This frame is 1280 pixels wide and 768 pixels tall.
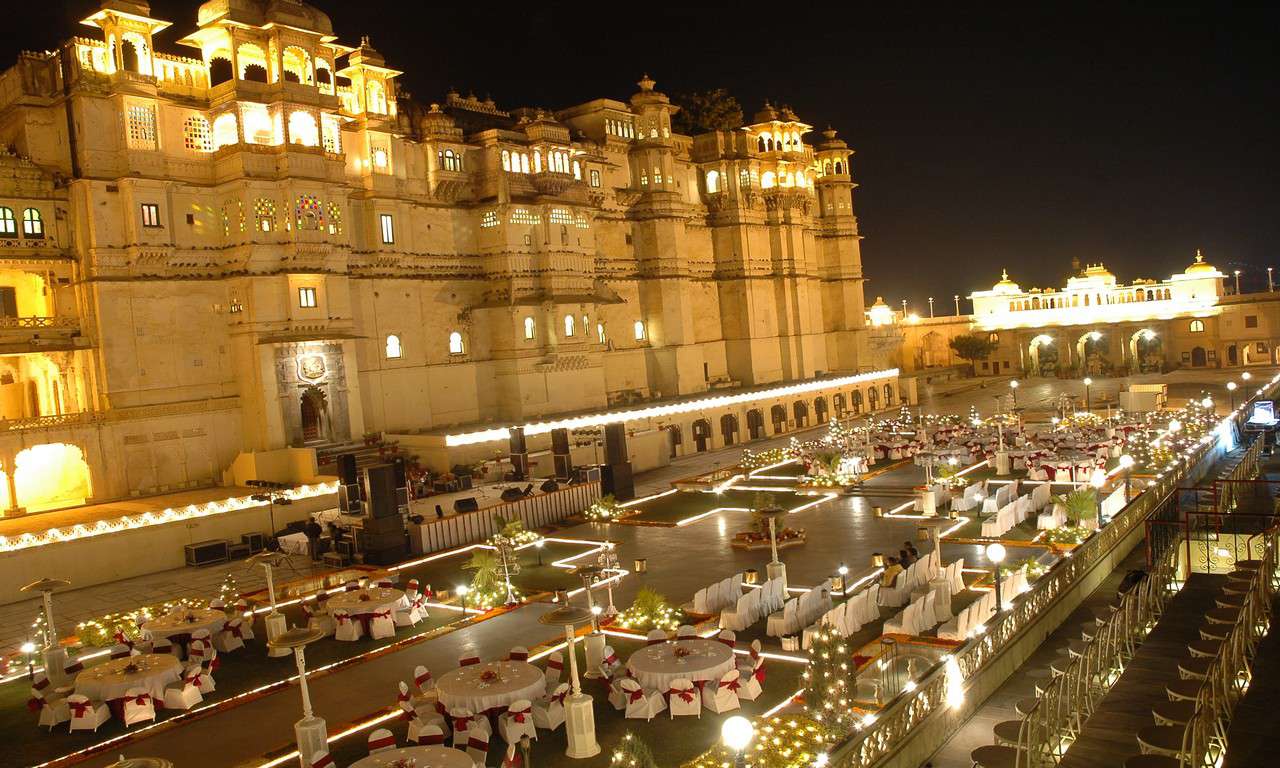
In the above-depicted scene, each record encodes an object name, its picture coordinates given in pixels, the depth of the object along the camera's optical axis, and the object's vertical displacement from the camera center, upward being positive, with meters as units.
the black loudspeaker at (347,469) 27.98 -2.40
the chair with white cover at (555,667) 14.86 -4.79
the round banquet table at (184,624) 18.03 -4.31
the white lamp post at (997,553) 15.55 -3.67
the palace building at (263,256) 31.25 +5.12
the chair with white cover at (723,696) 13.81 -4.96
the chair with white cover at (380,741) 12.41 -4.66
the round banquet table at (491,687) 13.18 -4.42
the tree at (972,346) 77.62 -0.96
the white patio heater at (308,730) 11.66 -4.25
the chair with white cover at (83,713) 15.08 -4.83
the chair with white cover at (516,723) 13.20 -4.88
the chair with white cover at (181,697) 15.79 -4.92
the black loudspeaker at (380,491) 25.62 -2.87
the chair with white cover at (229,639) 18.83 -4.79
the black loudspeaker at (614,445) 33.09 -2.78
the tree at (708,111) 63.91 +16.91
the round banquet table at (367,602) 19.25 -4.44
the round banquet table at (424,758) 11.17 -4.49
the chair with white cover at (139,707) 15.34 -4.90
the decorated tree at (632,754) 9.94 -4.15
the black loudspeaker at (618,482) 32.78 -4.07
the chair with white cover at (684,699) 13.68 -4.90
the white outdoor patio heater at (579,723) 12.59 -4.71
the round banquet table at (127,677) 15.42 -4.47
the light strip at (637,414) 36.72 -2.29
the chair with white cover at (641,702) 13.74 -4.92
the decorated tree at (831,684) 11.06 -4.00
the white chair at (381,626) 19.23 -4.90
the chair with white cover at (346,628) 19.11 -4.83
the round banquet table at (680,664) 13.74 -4.49
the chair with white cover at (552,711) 13.62 -4.88
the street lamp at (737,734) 9.66 -3.94
